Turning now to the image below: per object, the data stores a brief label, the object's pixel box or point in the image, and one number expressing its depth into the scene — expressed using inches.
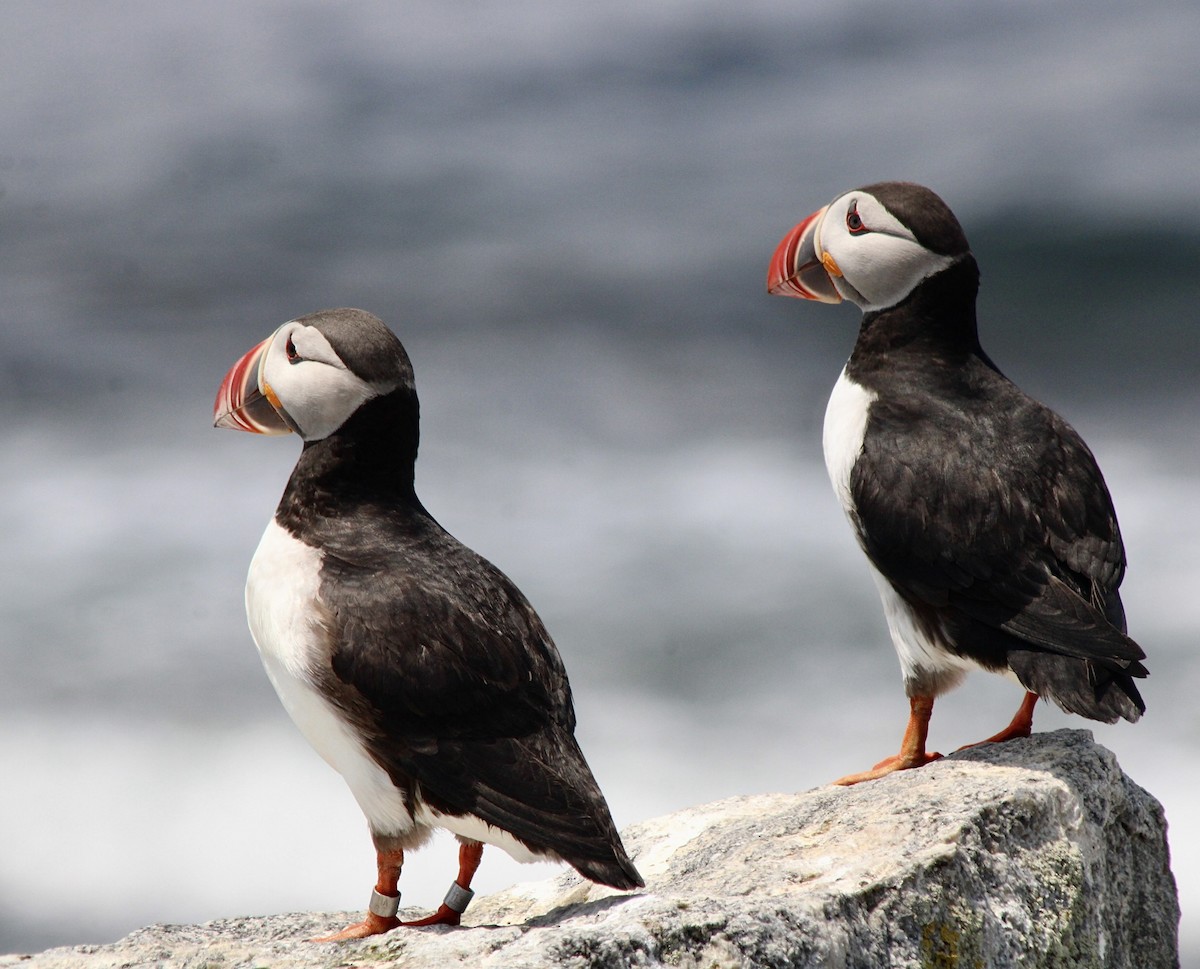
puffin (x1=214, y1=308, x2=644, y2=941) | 345.1
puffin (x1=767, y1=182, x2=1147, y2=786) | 398.9
